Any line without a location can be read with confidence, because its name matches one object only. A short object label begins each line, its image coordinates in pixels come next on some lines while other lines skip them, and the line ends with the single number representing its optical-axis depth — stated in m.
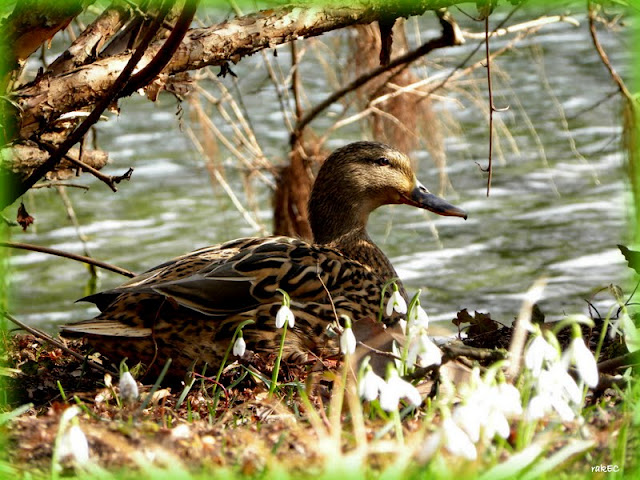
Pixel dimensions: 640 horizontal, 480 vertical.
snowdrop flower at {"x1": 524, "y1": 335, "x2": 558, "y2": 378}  5.91
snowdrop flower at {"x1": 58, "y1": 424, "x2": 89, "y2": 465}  5.34
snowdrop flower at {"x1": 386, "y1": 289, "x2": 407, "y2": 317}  7.93
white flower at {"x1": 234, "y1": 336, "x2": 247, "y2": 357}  8.02
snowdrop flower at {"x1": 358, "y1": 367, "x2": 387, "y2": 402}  5.86
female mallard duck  9.04
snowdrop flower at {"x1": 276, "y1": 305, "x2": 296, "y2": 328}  7.65
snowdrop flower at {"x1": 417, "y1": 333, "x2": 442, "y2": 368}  6.35
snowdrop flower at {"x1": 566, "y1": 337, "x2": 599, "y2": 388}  5.78
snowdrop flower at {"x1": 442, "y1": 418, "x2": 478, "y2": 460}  5.08
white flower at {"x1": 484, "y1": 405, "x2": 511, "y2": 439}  5.45
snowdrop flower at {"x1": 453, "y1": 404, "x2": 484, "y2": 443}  5.31
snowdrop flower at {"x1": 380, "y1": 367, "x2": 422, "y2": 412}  5.68
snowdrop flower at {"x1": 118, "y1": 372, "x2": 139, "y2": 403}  6.87
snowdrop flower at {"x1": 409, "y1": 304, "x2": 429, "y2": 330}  7.28
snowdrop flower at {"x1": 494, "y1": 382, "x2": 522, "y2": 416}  5.55
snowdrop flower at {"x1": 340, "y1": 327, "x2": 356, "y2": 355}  6.58
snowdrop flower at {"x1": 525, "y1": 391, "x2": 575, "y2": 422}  5.65
